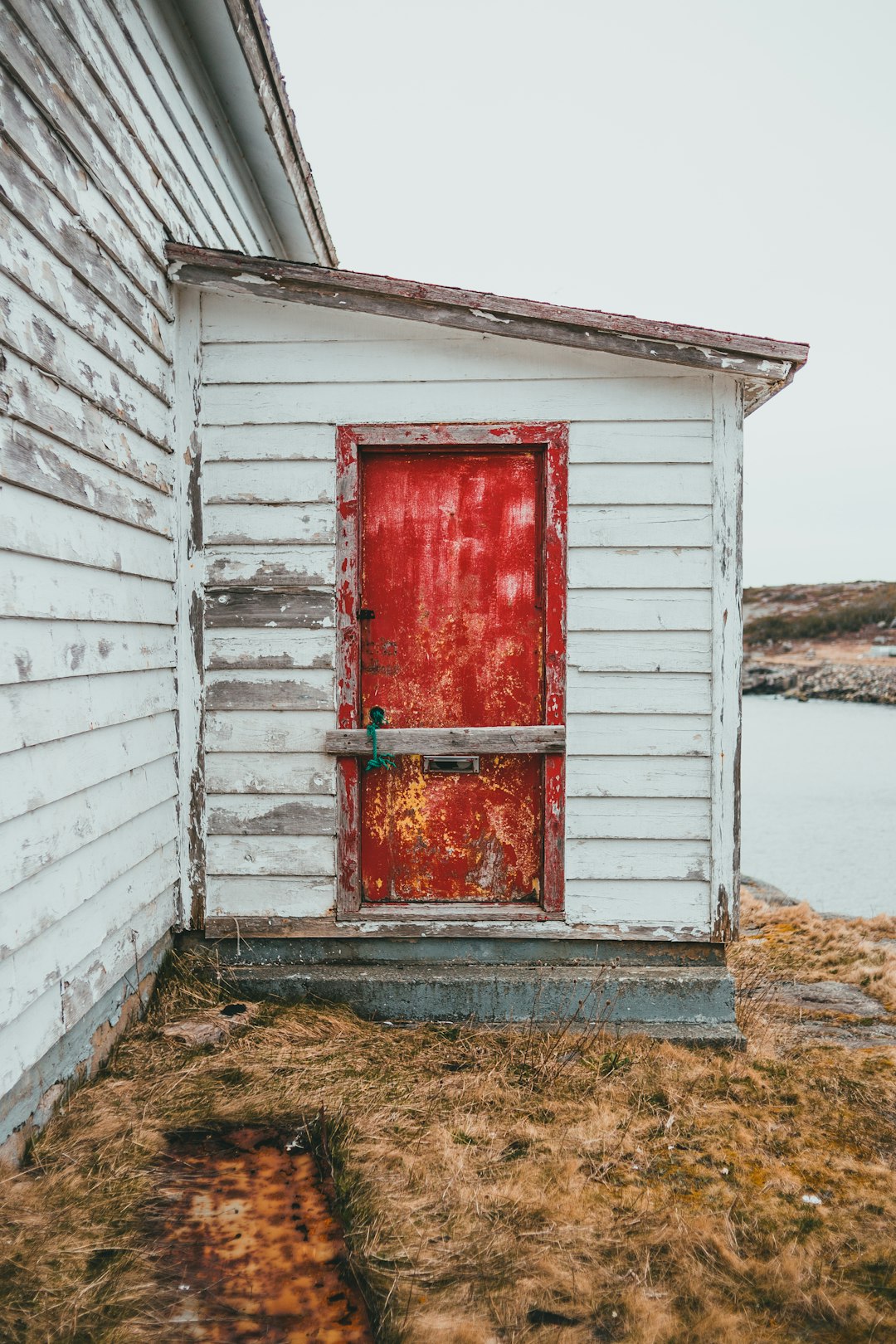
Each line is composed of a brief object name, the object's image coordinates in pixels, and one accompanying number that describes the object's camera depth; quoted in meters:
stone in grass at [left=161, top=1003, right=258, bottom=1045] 3.47
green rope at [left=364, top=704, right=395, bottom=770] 3.93
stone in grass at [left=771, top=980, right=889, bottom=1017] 4.54
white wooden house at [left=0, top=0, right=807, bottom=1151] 3.84
